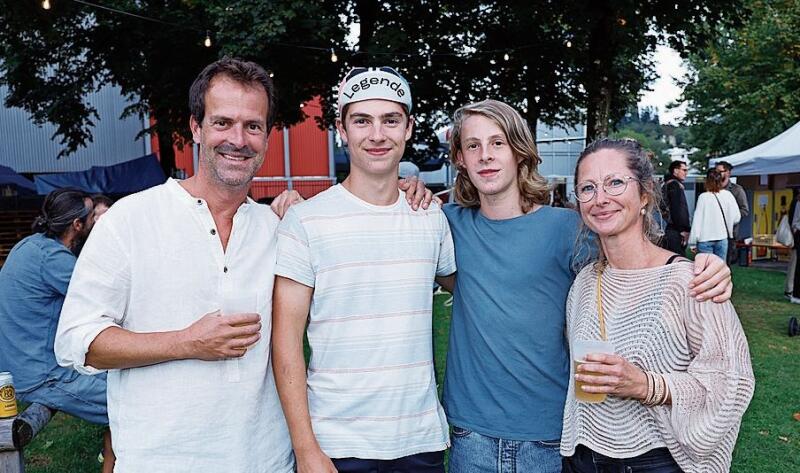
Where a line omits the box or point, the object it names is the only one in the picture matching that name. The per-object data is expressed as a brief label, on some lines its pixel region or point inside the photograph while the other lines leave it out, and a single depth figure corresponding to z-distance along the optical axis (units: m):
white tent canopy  12.21
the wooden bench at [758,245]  13.93
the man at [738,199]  12.13
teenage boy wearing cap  2.30
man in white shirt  2.10
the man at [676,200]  10.19
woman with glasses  1.98
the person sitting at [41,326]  4.01
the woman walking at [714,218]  10.38
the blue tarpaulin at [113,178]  16.88
